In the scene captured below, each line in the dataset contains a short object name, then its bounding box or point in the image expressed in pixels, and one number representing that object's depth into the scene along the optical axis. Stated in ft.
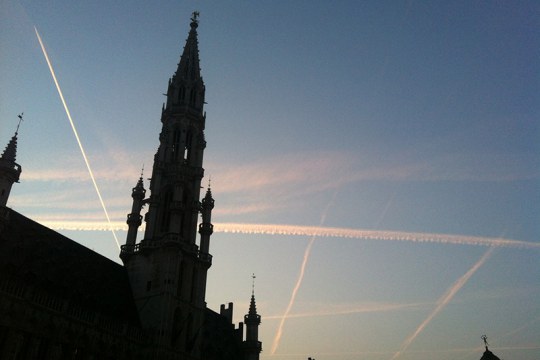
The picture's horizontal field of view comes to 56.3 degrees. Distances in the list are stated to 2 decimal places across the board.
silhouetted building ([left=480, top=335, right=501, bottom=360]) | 269.64
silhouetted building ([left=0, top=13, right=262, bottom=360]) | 132.05
